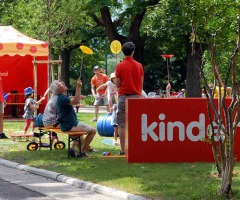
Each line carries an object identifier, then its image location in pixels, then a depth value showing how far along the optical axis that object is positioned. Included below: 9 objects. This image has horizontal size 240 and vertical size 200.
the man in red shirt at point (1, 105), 16.93
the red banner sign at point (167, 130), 11.84
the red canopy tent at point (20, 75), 26.30
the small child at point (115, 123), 15.16
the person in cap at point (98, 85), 23.33
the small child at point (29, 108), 17.45
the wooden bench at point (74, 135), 12.68
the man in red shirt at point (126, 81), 12.64
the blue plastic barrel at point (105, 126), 17.16
